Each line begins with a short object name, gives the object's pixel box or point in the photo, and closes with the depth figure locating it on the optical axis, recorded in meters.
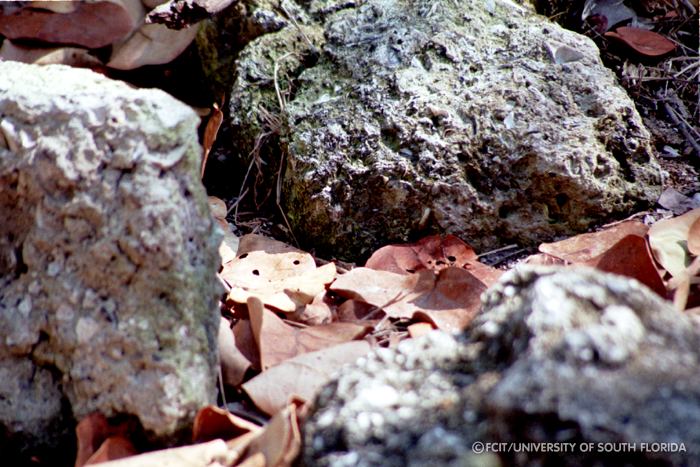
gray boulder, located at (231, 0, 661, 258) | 5.56
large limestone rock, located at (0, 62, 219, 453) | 5.33
